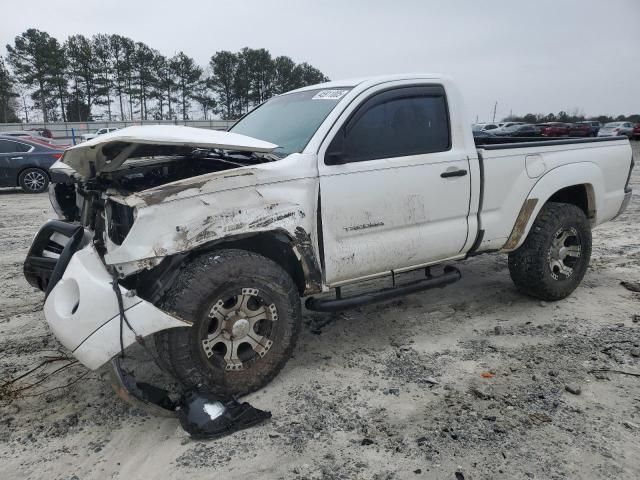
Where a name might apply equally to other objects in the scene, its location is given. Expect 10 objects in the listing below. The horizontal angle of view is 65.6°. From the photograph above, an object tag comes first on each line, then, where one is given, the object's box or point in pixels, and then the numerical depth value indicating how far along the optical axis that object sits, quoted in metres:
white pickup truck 2.76
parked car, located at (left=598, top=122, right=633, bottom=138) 33.03
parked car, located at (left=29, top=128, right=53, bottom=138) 33.00
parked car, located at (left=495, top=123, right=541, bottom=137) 31.78
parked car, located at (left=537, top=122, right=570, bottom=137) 31.19
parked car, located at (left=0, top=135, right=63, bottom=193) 11.95
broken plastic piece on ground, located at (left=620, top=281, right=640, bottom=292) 4.89
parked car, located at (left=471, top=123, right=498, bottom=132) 32.84
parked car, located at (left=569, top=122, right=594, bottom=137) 31.21
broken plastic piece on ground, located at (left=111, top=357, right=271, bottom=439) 2.68
